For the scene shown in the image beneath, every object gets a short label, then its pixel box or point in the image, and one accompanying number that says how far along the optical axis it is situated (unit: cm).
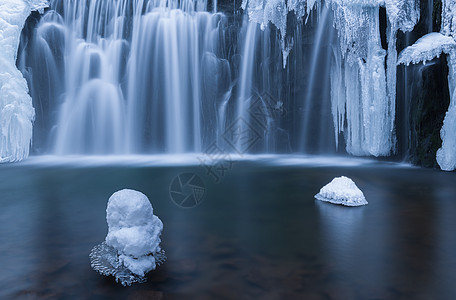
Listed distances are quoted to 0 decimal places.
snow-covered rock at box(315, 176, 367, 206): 462
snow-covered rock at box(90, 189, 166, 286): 237
